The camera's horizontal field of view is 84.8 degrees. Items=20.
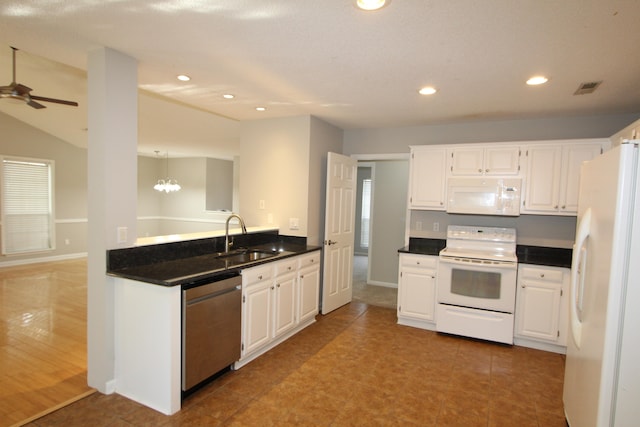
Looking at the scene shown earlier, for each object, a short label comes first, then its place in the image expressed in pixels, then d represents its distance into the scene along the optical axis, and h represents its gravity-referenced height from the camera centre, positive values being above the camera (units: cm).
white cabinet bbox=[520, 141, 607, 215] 358 +32
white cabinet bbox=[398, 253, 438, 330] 399 -104
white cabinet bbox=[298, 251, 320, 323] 372 -98
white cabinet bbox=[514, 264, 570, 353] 346 -102
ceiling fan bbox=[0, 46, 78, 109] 312 +85
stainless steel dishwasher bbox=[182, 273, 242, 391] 240 -98
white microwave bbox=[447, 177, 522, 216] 381 +9
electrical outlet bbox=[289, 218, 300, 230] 431 -34
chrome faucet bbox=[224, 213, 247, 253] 346 -47
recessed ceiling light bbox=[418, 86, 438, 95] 309 +100
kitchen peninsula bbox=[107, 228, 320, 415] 232 -84
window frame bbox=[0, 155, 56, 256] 642 -43
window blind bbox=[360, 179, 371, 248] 897 -44
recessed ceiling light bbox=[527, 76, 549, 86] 275 +100
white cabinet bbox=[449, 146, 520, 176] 384 +48
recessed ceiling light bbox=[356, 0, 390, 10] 174 +98
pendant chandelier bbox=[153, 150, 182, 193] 869 +13
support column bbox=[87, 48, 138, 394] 244 +5
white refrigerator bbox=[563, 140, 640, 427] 160 -44
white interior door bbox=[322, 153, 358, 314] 438 -44
